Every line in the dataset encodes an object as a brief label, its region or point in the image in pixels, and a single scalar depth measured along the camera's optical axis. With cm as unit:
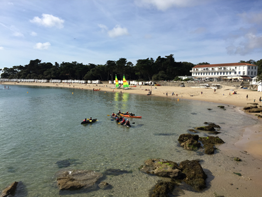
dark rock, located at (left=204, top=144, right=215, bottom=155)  1529
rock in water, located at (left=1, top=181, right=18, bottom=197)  998
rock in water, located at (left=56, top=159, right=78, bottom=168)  1341
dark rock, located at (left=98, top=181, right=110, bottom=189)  1072
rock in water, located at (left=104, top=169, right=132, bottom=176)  1227
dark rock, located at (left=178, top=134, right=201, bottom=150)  1628
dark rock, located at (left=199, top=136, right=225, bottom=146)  1754
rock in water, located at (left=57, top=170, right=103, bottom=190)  1067
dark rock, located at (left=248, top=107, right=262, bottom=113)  3225
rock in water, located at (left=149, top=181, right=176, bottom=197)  981
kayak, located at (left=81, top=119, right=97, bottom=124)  2505
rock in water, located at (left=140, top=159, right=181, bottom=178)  1161
